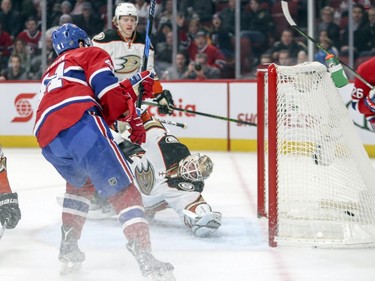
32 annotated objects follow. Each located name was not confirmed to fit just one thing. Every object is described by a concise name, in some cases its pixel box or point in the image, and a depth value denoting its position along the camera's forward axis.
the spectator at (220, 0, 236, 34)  17.27
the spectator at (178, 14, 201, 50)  17.77
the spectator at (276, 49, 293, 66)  16.62
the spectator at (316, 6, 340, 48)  16.81
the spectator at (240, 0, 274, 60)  17.23
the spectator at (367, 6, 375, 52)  16.44
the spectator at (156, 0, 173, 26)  17.58
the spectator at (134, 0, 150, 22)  18.00
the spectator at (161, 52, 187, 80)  17.16
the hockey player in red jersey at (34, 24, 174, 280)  5.95
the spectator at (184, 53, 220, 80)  16.97
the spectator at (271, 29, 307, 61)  16.91
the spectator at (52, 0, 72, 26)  18.06
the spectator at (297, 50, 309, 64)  16.29
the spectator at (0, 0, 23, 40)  18.66
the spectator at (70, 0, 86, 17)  18.44
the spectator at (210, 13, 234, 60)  17.45
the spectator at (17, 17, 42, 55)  18.34
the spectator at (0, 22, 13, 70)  18.55
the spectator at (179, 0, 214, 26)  17.78
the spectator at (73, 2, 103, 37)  18.27
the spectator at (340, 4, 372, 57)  16.39
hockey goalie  7.95
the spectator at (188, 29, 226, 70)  17.44
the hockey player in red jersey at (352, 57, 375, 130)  9.67
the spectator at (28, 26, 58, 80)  17.64
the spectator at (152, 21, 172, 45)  17.73
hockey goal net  7.39
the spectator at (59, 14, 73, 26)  17.91
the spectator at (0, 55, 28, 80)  17.83
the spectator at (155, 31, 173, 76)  17.58
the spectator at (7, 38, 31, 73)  17.98
